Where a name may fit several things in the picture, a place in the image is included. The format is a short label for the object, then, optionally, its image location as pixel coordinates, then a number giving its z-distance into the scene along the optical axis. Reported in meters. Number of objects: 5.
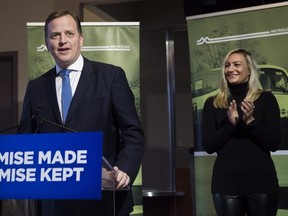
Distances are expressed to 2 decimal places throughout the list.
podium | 1.38
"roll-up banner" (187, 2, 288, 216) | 2.77
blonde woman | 2.62
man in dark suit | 1.84
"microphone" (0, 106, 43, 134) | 1.61
